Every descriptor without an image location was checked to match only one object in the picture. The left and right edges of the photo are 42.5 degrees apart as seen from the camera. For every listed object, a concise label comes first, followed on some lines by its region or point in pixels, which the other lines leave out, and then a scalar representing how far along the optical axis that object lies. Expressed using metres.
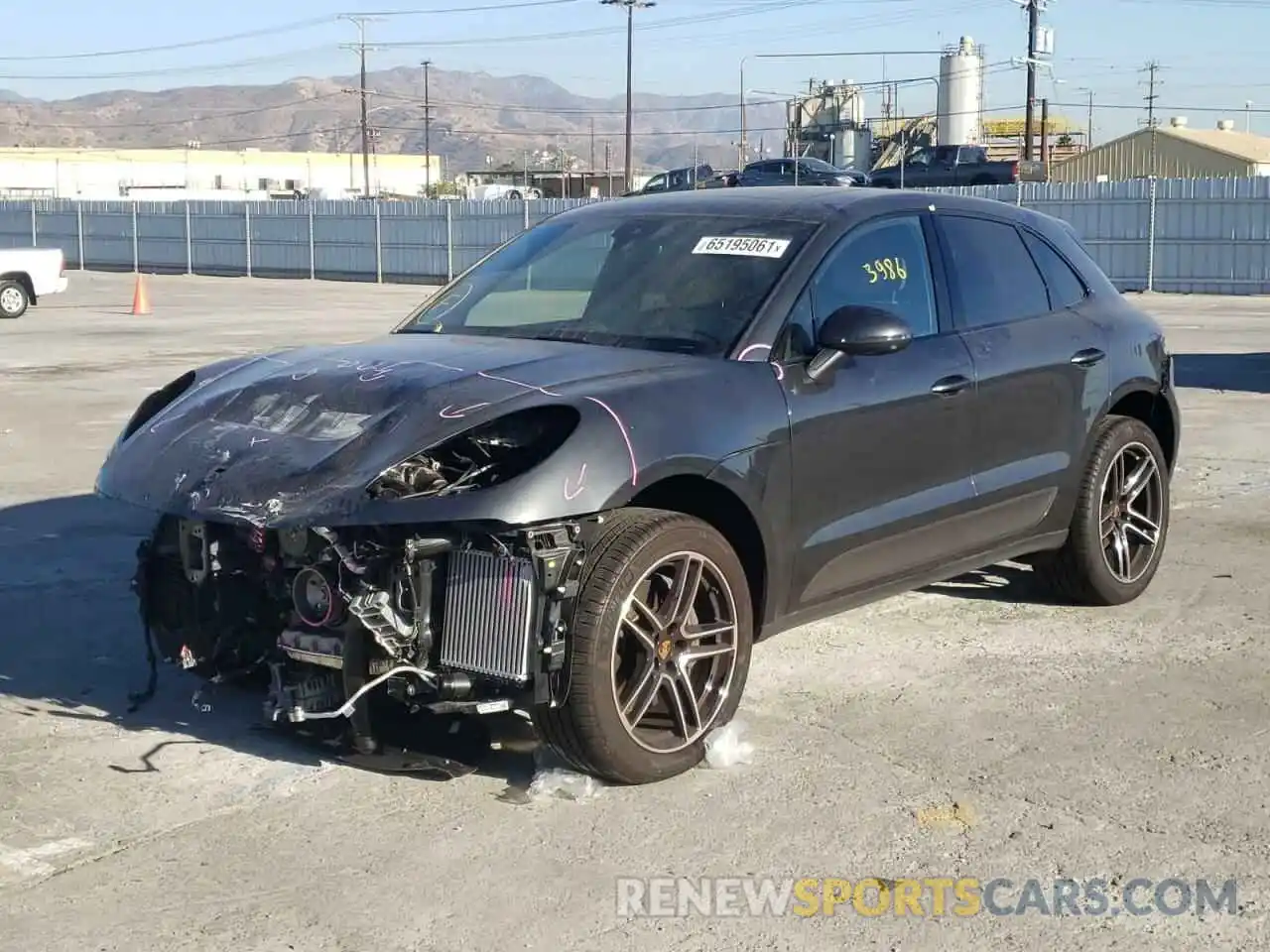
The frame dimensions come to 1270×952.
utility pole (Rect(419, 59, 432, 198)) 95.11
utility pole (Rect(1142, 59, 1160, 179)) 110.75
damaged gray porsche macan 4.52
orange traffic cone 27.91
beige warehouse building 66.12
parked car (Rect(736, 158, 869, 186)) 40.66
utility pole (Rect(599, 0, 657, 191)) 61.68
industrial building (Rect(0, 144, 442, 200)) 94.44
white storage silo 68.69
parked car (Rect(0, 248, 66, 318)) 24.88
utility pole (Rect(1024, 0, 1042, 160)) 53.53
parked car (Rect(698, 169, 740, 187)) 40.56
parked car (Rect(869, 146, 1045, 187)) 41.31
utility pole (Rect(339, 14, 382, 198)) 86.62
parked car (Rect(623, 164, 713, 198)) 42.97
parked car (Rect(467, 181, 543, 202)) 69.99
